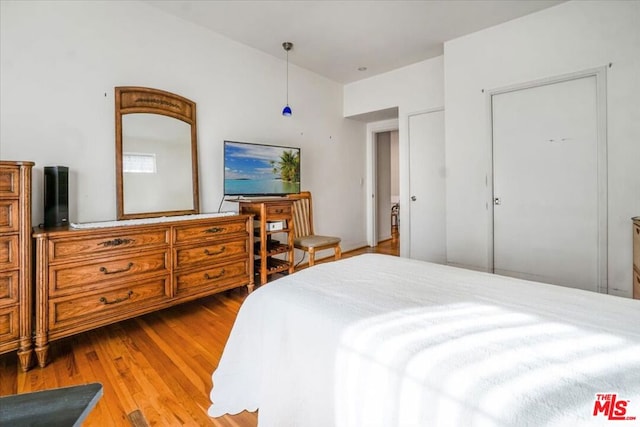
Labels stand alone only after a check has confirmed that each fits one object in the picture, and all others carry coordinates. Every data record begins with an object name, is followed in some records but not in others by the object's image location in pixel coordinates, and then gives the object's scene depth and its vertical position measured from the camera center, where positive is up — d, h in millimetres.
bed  677 -395
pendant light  3521 +1433
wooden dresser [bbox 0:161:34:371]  1721 -262
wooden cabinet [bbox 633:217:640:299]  2297 -389
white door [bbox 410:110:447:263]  4211 +337
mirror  2596 +545
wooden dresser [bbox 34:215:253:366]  1862 -417
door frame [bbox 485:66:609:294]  2723 +439
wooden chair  3467 -258
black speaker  2129 +145
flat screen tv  3328 +511
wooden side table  3127 -189
